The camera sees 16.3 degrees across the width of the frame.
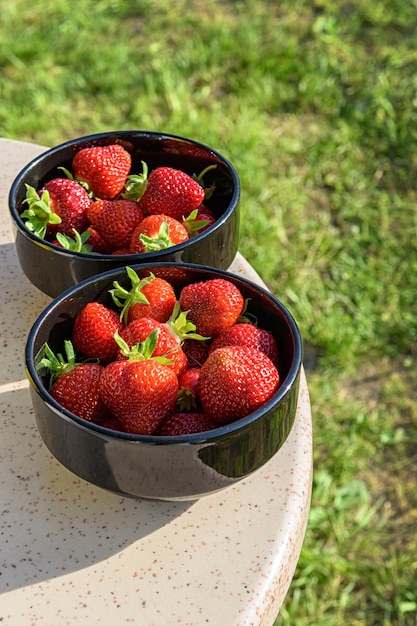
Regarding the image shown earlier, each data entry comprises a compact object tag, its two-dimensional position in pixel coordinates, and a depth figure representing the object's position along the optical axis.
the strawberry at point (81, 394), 0.80
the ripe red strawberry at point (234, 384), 0.78
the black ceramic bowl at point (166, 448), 0.76
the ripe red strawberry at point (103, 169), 0.94
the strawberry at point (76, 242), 0.89
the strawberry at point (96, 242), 0.91
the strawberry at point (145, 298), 0.84
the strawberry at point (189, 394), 0.81
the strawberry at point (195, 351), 0.84
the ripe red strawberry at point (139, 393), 0.78
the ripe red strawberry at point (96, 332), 0.83
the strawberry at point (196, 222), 0.91
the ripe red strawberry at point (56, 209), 0.91
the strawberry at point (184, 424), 0.78
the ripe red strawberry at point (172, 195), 0.92
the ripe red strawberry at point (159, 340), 0.81
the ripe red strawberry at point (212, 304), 0.83
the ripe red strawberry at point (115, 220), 0.91
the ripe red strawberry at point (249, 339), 0.83
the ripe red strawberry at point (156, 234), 0.88
